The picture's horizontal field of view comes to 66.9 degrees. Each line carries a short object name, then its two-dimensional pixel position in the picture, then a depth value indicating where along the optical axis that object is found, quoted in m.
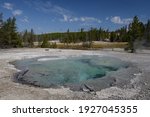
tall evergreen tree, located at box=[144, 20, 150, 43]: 26.87
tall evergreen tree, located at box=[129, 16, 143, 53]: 22.99
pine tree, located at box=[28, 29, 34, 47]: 32.34
